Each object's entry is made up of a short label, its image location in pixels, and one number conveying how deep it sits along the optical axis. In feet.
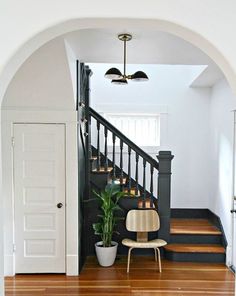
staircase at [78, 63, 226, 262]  13.01
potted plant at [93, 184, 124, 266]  12.23
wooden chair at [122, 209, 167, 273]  12.59
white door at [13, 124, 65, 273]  11.37
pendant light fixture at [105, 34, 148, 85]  10.02
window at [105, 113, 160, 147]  17.12
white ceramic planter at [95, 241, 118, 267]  12.21
